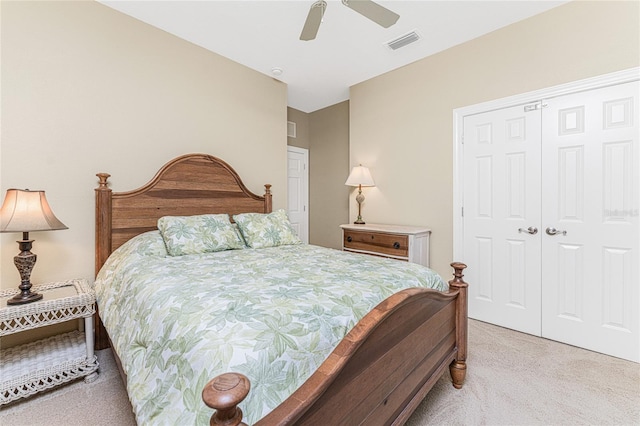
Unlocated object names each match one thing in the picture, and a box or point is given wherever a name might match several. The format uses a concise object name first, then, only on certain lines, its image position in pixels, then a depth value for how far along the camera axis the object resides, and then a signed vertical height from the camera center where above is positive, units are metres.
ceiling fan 1.89 +1.35
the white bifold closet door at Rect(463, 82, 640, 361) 2.18 -0.08
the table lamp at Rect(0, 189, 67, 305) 1.73 -0.08
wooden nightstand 2.96 -0.35
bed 0.86 -0.46
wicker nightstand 1.64 -0.95
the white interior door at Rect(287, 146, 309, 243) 4.75 +0.34
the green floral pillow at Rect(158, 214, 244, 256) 2.27 -0.21
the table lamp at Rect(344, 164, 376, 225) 3.62 +0.40
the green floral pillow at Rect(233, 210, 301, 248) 2.64 -0.20
